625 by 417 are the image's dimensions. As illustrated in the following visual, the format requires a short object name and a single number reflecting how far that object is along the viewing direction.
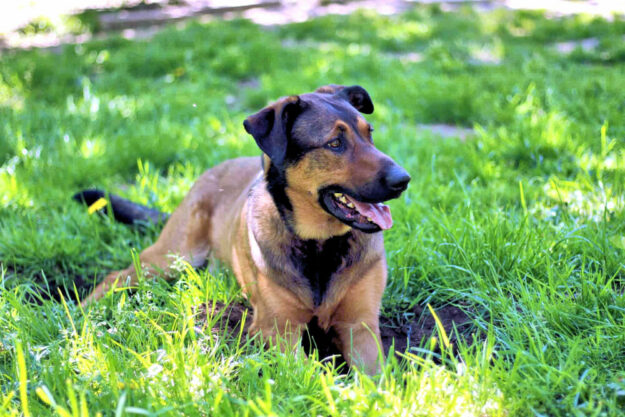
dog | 3.04
